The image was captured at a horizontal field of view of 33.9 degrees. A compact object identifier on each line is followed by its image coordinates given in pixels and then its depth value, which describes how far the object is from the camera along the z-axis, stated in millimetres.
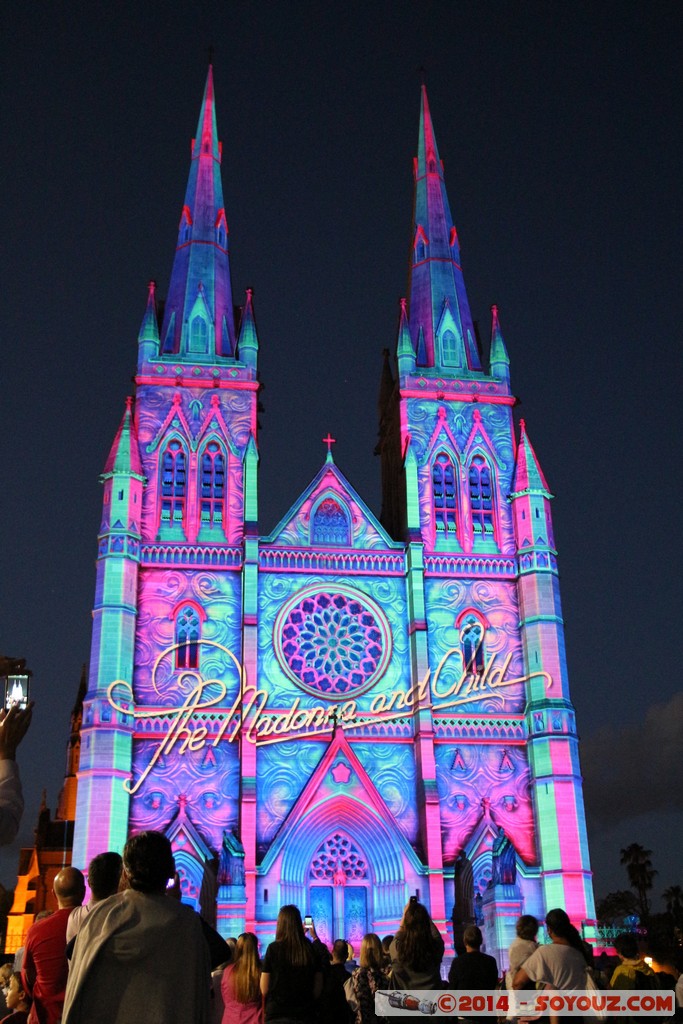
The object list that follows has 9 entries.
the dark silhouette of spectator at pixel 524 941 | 8336
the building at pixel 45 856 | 48312
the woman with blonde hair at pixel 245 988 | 7086
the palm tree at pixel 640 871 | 66062
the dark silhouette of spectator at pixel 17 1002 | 6387
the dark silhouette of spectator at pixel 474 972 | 7547
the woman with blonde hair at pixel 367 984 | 7484
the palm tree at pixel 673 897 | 61088
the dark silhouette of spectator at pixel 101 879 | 5309
